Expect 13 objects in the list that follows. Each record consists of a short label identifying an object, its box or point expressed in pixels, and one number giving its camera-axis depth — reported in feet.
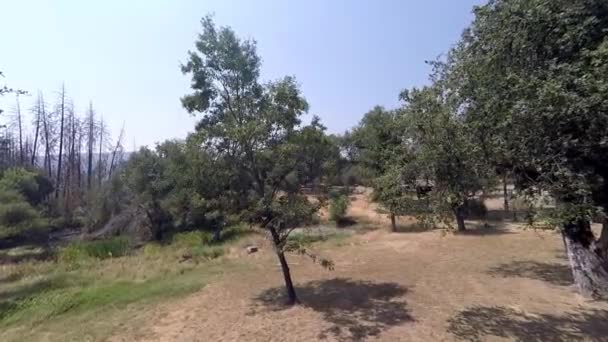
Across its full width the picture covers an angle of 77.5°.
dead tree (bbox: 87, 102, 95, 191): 134.31
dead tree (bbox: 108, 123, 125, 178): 140.44
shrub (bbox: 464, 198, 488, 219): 66.69
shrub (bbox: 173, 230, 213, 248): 64.54
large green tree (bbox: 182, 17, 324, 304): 24.29
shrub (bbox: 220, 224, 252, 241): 68.13
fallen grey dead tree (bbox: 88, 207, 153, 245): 81.76
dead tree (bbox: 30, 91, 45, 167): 123.44
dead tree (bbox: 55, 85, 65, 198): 124.17
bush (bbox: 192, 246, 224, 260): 46.65
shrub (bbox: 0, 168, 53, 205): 82.79
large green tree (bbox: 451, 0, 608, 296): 17.76
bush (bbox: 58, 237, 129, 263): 55.11
